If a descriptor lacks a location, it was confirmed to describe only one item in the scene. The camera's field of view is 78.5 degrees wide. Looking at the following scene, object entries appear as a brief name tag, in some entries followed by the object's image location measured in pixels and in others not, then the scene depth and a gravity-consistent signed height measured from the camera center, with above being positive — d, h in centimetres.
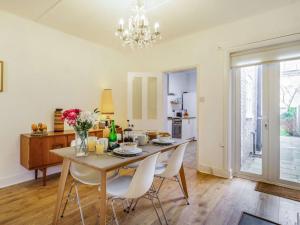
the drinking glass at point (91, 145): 185 -32
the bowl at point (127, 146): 177 -32
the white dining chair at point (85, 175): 188 -67
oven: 619 -52
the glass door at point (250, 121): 296 -12
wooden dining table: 140 -39
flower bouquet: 165 -8
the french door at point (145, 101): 406 +28
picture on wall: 270 +54
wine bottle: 203 -26
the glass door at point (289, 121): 269 -10
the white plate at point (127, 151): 167 -35
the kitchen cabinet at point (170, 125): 602 -38
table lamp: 382 +22
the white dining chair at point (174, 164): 201 -56
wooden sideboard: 267 -54
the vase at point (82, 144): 172 -30
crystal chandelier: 216 +98
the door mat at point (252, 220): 190 -113
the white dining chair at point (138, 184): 151 -62
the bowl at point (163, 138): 226 -31
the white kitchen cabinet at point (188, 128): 627 -52
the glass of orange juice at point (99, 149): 176 -34
